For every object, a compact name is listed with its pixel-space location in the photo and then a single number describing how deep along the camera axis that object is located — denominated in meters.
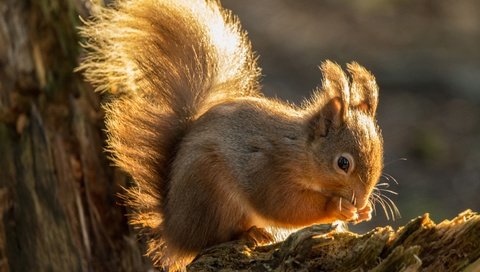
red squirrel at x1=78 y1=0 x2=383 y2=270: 5.60
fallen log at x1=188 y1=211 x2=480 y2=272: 4.63
